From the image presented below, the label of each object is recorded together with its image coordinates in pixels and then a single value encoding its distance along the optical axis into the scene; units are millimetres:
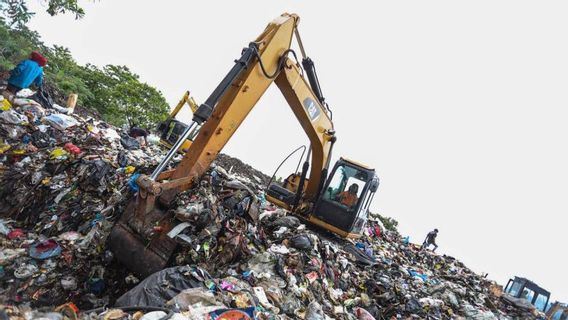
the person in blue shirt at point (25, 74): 6091
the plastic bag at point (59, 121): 6008
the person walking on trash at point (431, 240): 15291
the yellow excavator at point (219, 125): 2990
